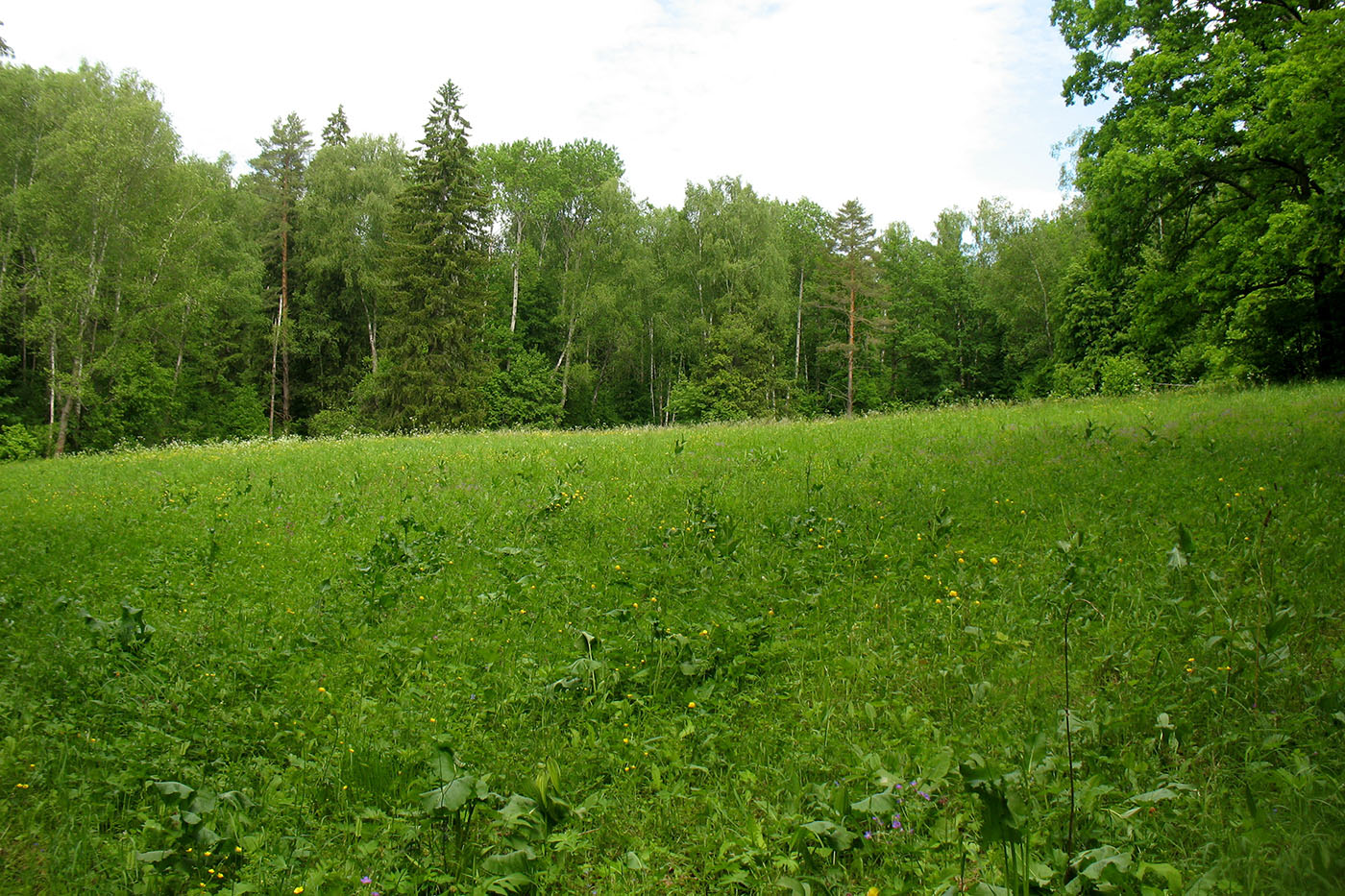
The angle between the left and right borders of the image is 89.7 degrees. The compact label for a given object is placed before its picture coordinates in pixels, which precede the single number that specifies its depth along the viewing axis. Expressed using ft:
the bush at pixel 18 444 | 84.89
